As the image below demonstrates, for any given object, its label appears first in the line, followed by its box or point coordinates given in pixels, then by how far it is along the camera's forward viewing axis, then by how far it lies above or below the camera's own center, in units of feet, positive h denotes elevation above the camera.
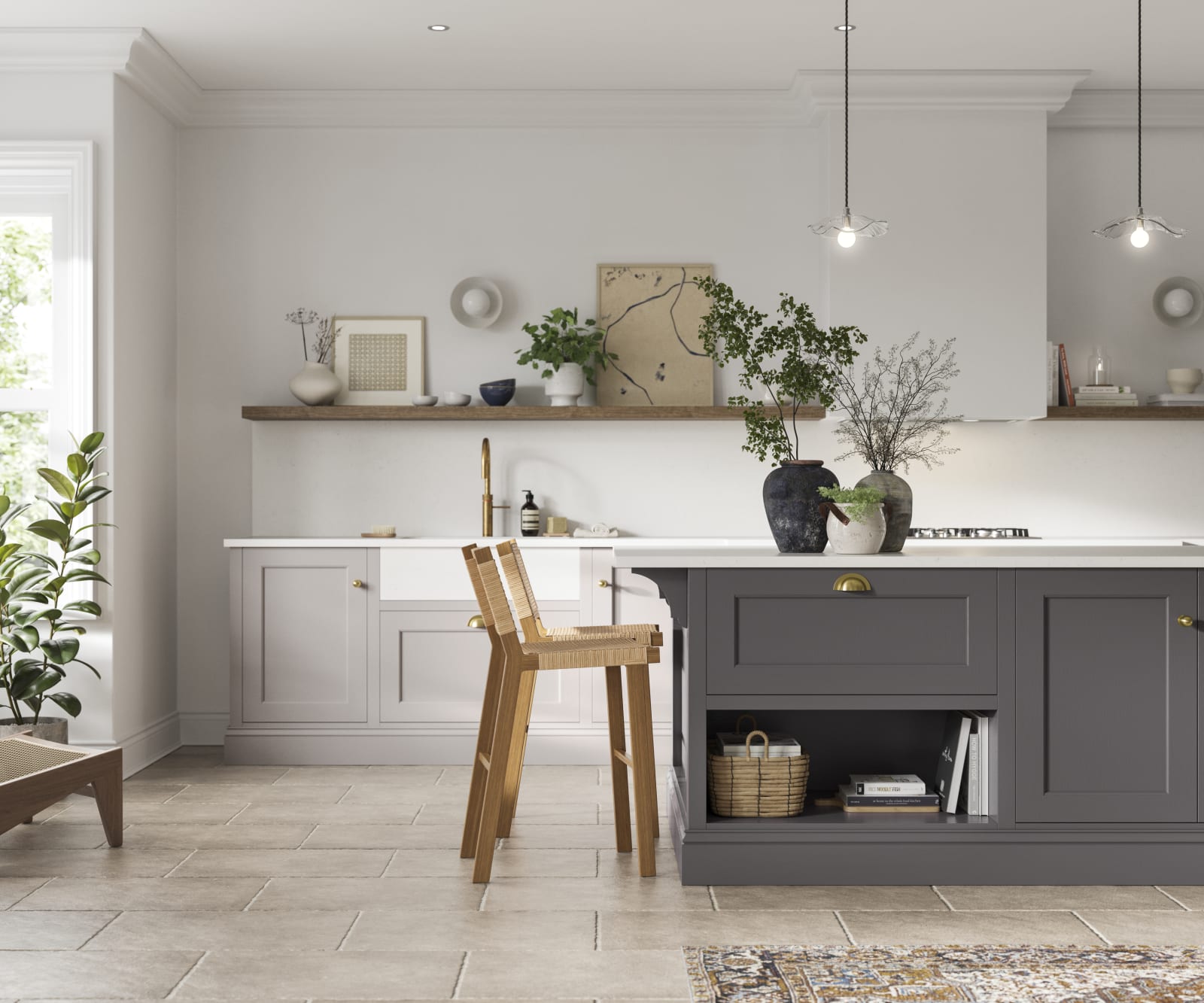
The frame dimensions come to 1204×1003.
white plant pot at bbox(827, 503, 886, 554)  10.78 -0.41
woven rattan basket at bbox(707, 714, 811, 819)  10.72 -2.72
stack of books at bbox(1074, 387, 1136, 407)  17.03 +1.37
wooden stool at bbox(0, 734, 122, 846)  11.00 -2.82
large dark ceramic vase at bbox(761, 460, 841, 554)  11.09 -0.13
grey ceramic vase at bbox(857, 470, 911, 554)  11.15 -0.17
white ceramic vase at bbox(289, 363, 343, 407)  16.88 +1.52
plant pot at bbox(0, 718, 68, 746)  13.56 -2.82
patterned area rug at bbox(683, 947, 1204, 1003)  8.32 -3.61
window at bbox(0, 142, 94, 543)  14.92 +2.37
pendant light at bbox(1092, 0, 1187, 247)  11.57 +2.66
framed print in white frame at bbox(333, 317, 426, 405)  17.48 +1.97
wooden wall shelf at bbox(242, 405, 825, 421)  16.75 +1.10
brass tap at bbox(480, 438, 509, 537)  16.97 -0.21
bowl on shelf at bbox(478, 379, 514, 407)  16.94 +1.43
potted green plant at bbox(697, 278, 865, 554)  10.92 +0.85
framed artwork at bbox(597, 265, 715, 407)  17.42 +2.30
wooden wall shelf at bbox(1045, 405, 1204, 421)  16.83 +1.12
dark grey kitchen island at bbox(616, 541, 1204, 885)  10.55 -1.80
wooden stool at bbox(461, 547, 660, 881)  10.48 -1.79
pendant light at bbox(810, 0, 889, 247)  11.92 +2.77
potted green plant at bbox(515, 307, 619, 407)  16.88 +1.97
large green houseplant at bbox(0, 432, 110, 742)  13.70 -1.38
